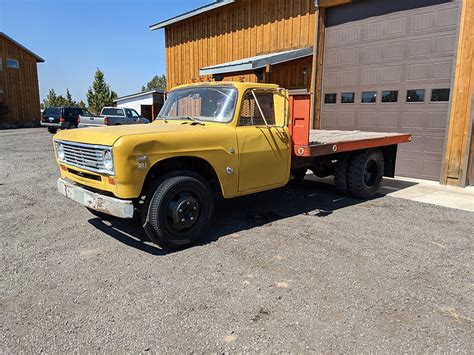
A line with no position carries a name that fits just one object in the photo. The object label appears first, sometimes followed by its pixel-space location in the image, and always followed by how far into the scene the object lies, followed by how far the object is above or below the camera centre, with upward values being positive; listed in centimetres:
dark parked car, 2092 -17
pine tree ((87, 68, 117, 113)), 4928 +281
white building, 2659 +108
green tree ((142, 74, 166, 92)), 11060 +1023
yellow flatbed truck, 404 -47
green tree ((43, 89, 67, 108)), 5209 +209
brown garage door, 807 +105
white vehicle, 1789 -12
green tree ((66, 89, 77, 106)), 5242 +223
